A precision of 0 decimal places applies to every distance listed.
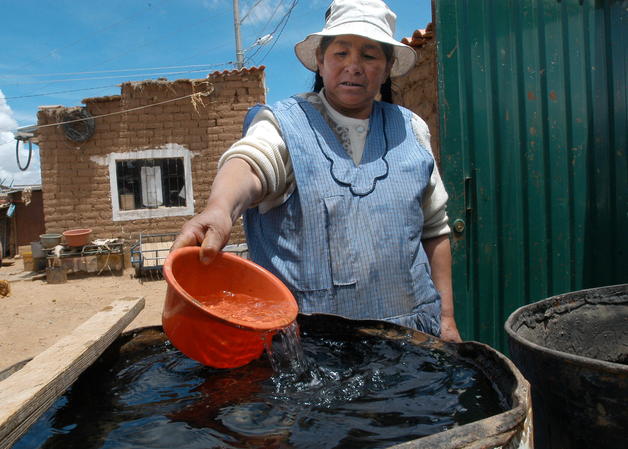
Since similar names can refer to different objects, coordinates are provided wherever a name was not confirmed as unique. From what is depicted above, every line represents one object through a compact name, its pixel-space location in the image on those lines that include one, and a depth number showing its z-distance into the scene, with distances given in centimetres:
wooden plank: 84
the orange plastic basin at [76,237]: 991
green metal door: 299
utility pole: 1741
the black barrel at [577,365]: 114
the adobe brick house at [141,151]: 1020
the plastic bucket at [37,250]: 1100
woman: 162
